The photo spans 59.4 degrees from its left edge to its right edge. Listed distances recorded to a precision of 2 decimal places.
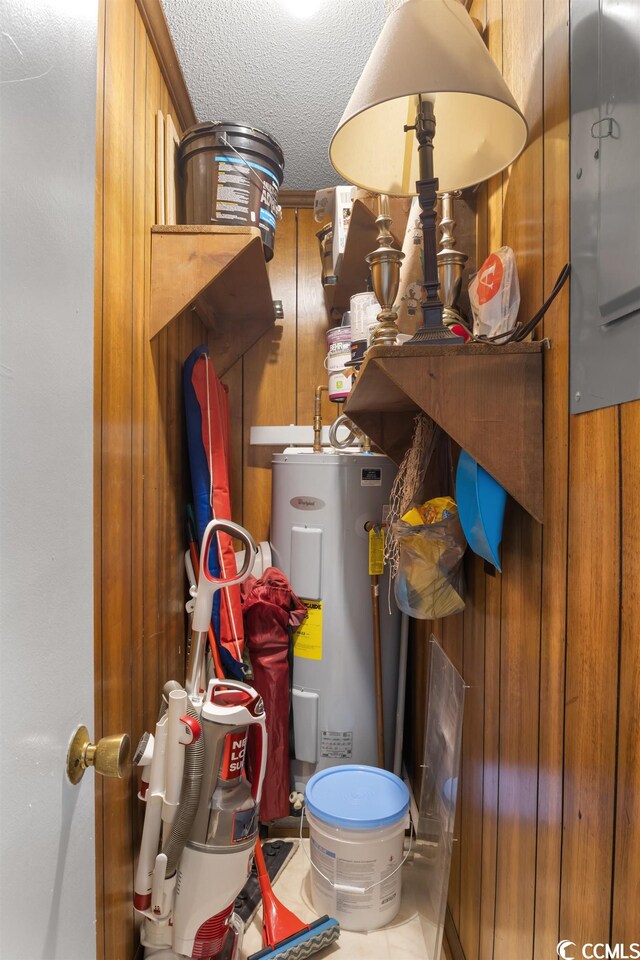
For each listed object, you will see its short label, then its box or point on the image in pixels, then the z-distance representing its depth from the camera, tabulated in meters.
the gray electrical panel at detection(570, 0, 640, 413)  0.59
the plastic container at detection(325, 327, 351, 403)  1.93
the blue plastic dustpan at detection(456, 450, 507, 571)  0.93
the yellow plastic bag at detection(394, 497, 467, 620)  1.15
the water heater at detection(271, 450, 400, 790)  1.90
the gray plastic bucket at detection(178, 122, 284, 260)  1.55
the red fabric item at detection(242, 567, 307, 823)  1.82
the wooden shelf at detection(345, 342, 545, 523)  0.87
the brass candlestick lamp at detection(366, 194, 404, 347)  1.07
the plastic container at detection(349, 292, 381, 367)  1.59
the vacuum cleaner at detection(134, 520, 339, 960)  1.24
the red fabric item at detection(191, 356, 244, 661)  1.75
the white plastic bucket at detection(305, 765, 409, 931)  1.44
